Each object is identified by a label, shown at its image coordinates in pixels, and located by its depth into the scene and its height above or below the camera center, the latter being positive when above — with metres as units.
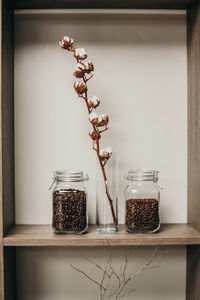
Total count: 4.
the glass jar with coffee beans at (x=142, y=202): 1.12 -0.16
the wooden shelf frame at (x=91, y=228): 1.08 -0.09
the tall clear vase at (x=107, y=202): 1.17 -0.17
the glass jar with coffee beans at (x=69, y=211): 1.11 -0.19
